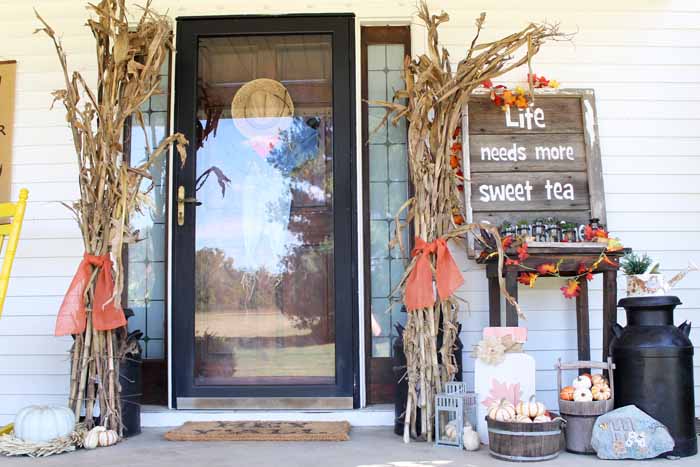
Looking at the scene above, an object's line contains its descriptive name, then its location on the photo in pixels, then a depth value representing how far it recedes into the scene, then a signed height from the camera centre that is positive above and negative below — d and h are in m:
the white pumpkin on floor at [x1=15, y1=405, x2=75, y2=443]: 3.37 -0.59
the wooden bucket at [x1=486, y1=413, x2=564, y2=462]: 3.08 -0.63
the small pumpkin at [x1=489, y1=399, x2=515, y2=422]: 3.14 -0.52
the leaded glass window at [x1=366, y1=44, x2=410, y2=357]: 4.20 +0.61
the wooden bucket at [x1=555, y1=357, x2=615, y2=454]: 3.25 -0.58
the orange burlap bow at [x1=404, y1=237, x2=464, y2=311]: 3.53 +0.07
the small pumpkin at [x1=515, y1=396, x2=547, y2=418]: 3.15 -0.51
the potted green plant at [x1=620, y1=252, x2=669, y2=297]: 3.37 +0.06
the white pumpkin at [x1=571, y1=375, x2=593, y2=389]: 3.32 -0.42
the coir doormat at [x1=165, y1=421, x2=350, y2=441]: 3.56 -0.69
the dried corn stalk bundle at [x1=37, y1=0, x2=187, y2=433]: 3.59 +0.60
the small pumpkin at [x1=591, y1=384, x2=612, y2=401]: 3.28 -0.46
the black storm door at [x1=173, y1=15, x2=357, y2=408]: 4.09 +0.48
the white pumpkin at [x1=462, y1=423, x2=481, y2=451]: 3.33 -0.68
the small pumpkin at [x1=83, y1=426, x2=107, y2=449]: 3.46 -0.68
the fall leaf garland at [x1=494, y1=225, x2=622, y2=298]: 3.59 +0.14
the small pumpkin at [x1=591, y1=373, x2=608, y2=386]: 3.34 -0.41
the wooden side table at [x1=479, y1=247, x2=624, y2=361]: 3.61 +0.12
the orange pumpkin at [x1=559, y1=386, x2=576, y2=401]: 3.31 -0.47
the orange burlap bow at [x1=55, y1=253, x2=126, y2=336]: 3.55 -0.04
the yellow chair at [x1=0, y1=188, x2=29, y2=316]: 3.41 +0.34
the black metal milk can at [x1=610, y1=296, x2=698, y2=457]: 3.24 -0.36
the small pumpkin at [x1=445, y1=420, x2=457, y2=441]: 3.38 -0.64
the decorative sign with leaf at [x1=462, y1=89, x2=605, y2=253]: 4.11 +0.76
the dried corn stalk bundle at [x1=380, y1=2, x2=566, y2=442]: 3.53 +0.61
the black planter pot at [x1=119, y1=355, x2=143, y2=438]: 3.68 -0.49
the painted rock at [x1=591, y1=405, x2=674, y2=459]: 3.13 -0.63
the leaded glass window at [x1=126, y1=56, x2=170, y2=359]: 4.23 +0.21
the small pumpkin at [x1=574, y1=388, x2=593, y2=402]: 3.26 -0.47
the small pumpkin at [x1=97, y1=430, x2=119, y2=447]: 3.49 -0.68
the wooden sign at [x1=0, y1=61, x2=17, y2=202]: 4.28 +1.06
